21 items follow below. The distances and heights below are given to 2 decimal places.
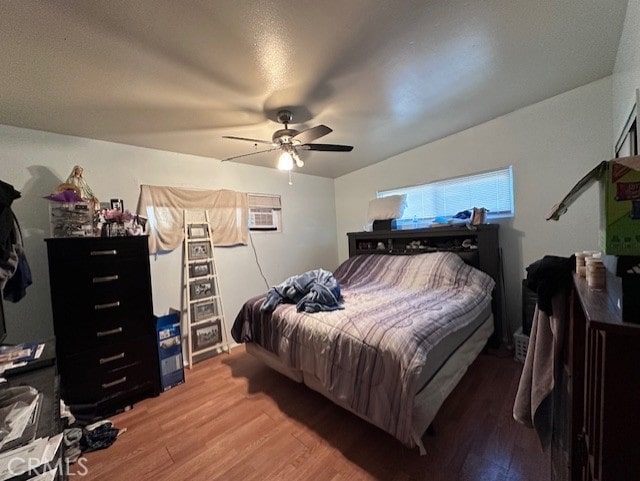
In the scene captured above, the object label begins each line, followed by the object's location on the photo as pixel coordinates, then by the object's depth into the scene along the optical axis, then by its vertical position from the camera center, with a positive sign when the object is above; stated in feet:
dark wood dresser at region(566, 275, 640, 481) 1.53 -1.12
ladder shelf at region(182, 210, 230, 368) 9.49 -2.29
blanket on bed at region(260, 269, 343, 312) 6.85 -1.78
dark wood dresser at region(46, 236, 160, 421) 6.14 -2.08
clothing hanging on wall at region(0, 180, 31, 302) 4.14 +0.18
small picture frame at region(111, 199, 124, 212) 7.79 +1.16
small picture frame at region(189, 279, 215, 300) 9.72 -2.02
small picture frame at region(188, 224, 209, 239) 9.88 +0.24
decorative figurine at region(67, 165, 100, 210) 6.94 +1.66
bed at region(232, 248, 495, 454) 4.65 -2.54
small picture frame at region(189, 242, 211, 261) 9.80 -0.51
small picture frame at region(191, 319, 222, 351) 9.52 -3.75
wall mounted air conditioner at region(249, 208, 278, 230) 11.76 +0.70
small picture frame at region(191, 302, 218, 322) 9.65 -2.88
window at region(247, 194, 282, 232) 11.71 +1.03
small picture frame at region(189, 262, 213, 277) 9.76 -1.25
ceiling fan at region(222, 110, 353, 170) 6.76 +2.52
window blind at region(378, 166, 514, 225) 9.37 +1.12
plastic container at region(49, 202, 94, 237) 6.49 +0.65
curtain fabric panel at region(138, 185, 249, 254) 8.81 +0.97
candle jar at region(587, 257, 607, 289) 2.19 -0.52
